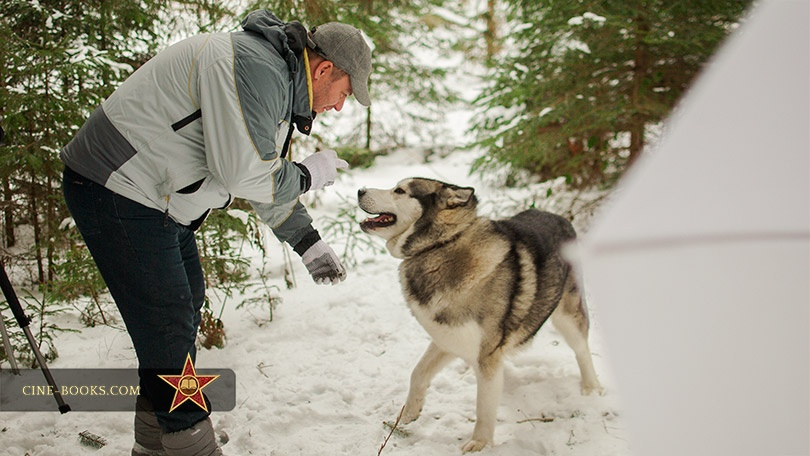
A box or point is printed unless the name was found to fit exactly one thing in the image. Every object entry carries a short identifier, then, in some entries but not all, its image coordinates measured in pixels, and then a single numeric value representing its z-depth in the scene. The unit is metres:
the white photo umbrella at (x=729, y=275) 1.57
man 1.89
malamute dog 2.77
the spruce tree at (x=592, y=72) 4.98
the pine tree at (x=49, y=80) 3.41
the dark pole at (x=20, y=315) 2.46
